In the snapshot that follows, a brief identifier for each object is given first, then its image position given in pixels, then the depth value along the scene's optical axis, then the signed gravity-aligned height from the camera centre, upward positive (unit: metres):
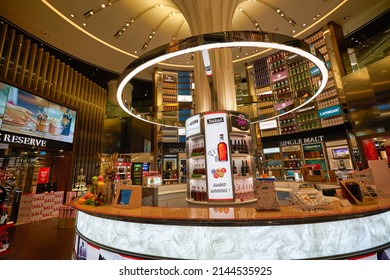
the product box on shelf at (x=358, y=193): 1.85 -0.25
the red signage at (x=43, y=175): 6.62 +0.24
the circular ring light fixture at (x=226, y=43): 2.09 +1.51
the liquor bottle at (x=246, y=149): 3.96 +0.52
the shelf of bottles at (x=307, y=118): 8.03 +2.36
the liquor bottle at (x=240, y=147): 3.86 +0.56
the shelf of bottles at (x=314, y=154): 7.72 +0.70
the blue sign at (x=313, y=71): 8.10 +4.39
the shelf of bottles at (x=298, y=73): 8.44 +4.57
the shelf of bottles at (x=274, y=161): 9.04 +0.54
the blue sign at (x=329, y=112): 7.36 +2.37
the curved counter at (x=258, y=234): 1.53 -0.52
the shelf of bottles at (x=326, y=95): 7.46 +3.13
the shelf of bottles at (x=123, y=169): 11.12 +0.57
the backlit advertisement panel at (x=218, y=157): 3.55 +0.34
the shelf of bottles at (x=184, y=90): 10.69 +5.00
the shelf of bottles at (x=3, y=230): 3.49 -0.89
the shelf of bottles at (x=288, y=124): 8.71 +2.30
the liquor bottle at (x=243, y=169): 3.91 +0.09
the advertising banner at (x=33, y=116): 5.89 +2.40
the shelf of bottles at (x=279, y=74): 9.07 +4.92
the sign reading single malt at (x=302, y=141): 7.79 +1.36
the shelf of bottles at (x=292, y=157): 8.45 +0.65
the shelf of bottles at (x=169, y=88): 10.69 +5.11
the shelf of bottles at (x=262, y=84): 9.70 +4.72
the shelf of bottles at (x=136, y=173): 11.02 +0.29
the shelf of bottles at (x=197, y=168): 3.88 +0.15
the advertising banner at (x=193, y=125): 3.99 +1.12
